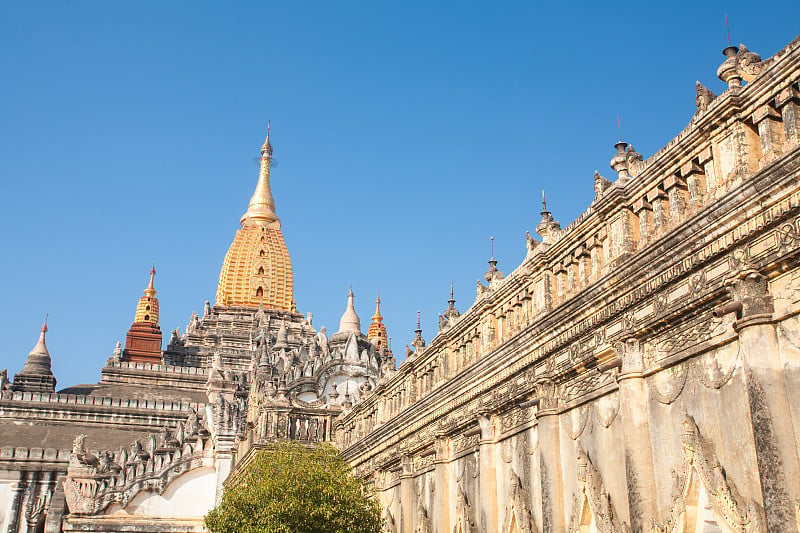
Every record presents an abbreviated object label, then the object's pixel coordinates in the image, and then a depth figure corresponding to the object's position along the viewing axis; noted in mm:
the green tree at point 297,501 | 23750
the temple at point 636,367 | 10758
